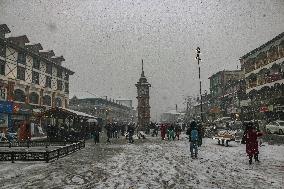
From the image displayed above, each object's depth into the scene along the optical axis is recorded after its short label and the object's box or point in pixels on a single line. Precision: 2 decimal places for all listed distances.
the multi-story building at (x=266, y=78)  39.12
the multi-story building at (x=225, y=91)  58.38
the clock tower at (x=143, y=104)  50.81
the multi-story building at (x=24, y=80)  35.44
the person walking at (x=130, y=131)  26.64
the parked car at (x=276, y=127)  30.45
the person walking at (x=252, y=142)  12.31
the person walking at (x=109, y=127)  30.63
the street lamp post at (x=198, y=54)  38.91
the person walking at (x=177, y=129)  32.95
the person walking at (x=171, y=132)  31.45
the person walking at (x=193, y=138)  14.96
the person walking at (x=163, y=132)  32.28
